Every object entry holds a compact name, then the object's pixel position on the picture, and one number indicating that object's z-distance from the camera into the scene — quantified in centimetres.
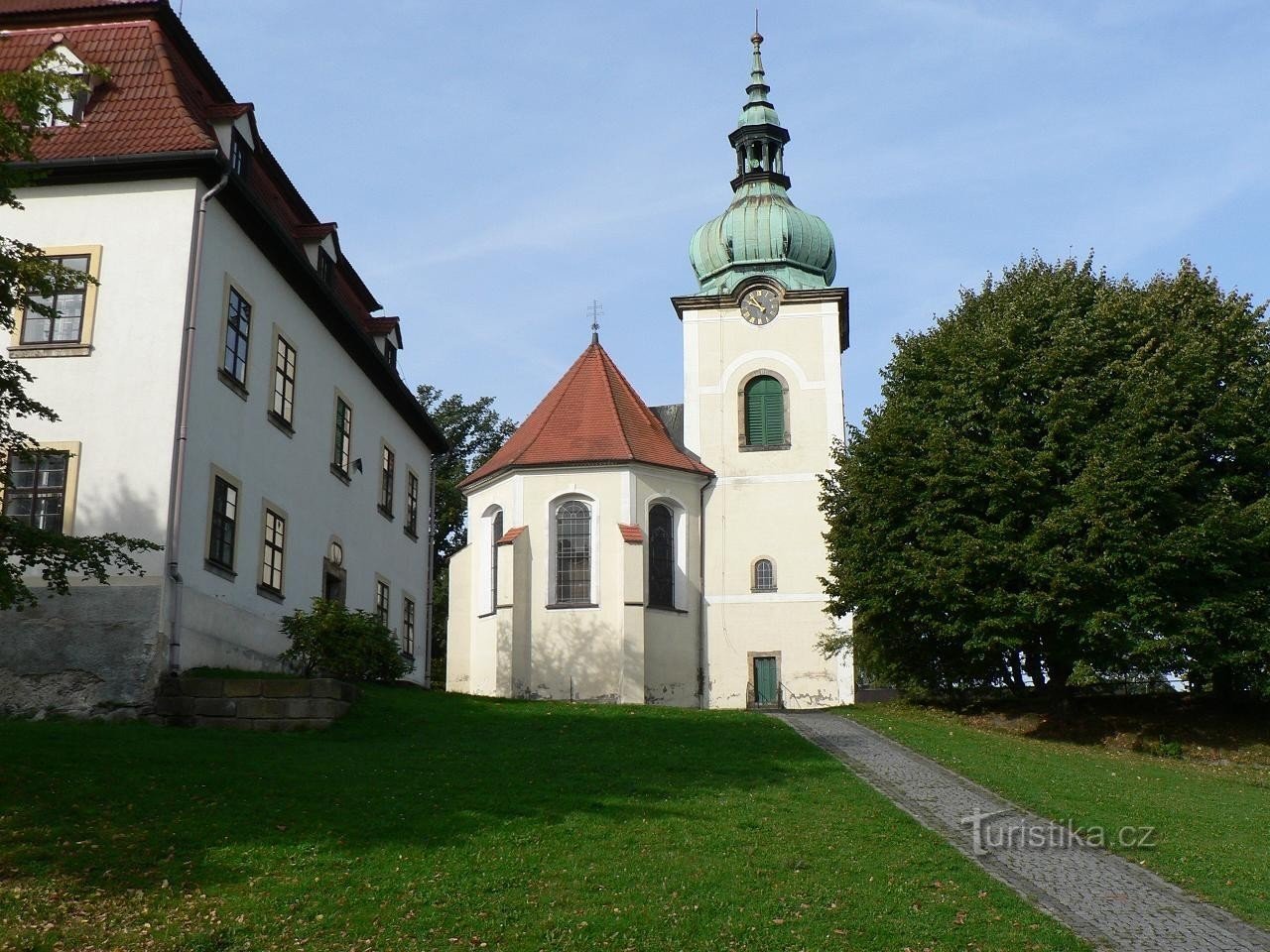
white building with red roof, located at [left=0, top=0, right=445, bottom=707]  1888
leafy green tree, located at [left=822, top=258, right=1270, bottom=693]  2533
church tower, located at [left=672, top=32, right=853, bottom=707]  3672
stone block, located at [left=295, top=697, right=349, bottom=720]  1909
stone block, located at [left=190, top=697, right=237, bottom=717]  1862
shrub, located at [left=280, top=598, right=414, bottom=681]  2184
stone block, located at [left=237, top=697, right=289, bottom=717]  1883
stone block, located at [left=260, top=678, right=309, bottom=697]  1900
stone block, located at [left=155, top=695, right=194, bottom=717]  1855
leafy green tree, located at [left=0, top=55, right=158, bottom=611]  1247
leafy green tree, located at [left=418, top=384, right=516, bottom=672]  5062
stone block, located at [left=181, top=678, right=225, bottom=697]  1866
